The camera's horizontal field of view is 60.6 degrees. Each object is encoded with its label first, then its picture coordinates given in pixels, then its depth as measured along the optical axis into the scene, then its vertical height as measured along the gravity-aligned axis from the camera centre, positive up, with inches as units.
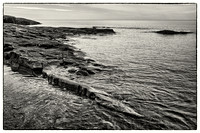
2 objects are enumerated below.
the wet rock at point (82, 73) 625.8 -29.2
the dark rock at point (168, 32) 2659.9 +528.1
